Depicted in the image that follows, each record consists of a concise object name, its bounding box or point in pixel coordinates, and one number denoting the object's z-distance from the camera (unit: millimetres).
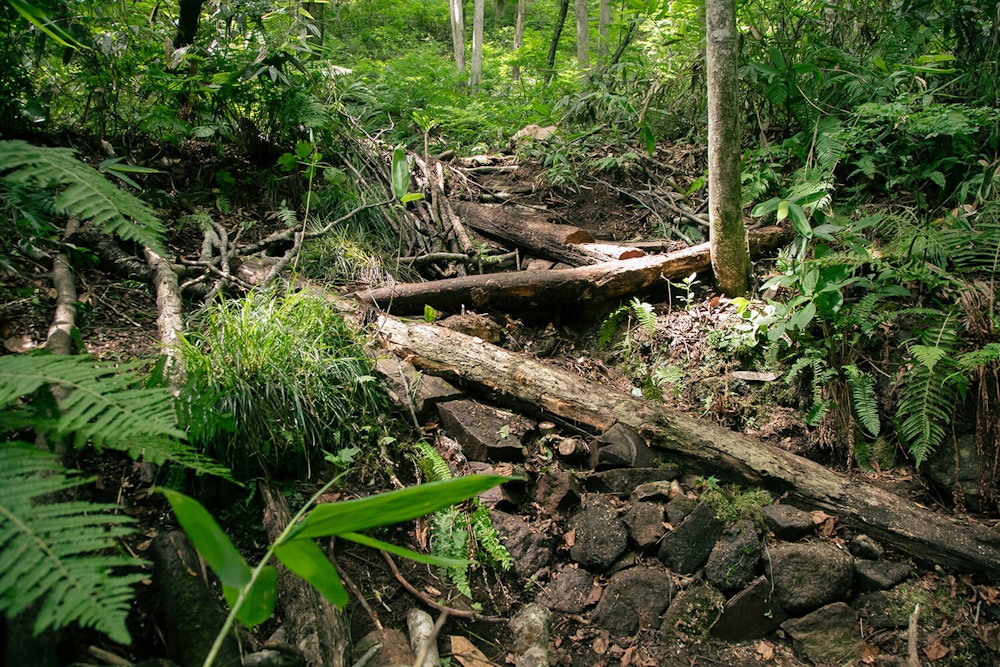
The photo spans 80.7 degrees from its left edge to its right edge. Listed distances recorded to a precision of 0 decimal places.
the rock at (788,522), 3020
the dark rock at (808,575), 2840
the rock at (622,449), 3283
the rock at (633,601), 2770
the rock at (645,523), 3021
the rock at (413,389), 3283
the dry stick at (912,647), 2643
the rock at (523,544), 2846
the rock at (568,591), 2781
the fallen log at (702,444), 2932
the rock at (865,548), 2996
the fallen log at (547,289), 4156
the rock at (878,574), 2900
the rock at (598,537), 2953
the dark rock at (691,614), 2773
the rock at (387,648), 2100
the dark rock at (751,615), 2791
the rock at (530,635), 2453
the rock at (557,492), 3109
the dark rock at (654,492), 3180
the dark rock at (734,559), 2893
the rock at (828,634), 2727
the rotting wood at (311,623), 2002
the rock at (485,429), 3207
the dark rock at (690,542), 2973
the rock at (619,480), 3246
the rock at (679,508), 3104
